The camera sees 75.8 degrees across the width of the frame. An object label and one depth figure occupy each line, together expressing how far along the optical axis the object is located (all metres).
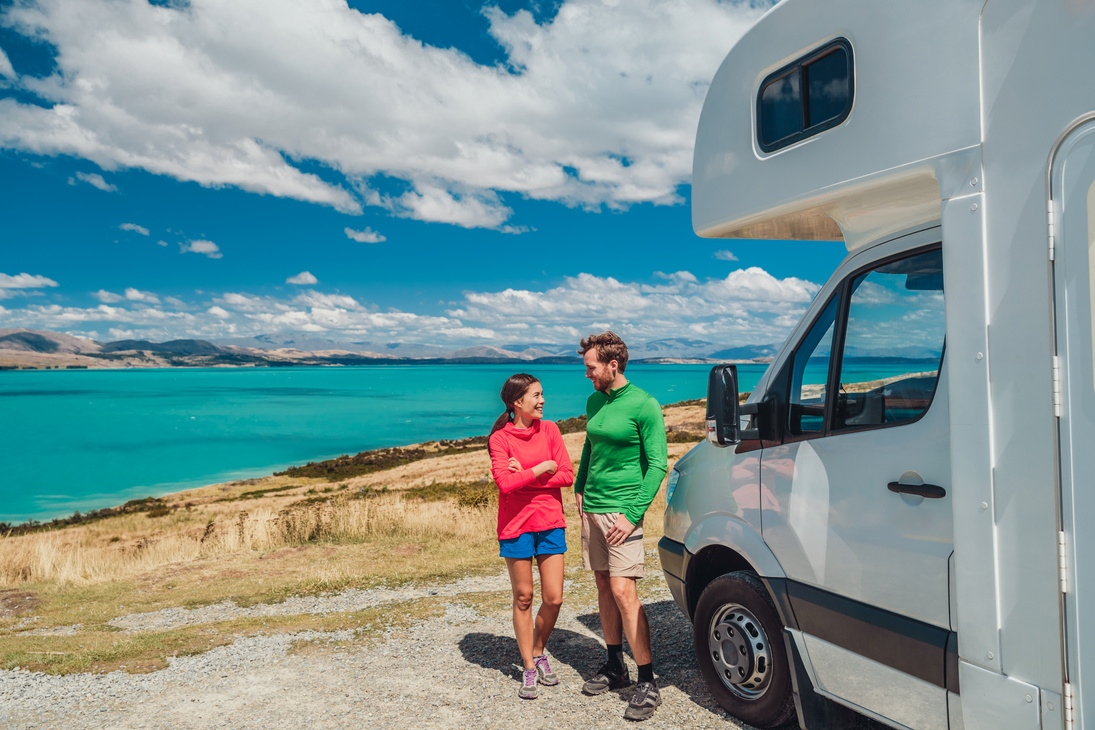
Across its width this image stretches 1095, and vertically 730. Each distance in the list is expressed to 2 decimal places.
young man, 4.14
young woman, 4.35
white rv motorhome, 2.15
